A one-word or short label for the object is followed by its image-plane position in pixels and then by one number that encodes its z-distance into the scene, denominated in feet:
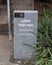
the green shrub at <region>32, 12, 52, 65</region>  9.84
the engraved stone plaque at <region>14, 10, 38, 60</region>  10.49
